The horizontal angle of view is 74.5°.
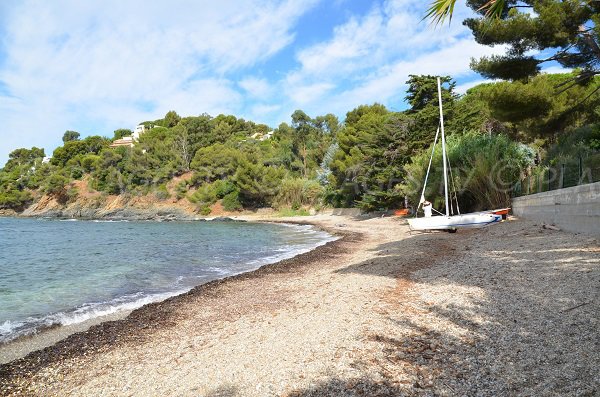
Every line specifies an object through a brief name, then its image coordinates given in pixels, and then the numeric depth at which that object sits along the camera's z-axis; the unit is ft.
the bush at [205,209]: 193.01
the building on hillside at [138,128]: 393.48
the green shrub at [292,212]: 162.48
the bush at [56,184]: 238.27
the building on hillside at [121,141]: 328.29
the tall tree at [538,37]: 37.73
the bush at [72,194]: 238.68
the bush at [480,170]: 59.36
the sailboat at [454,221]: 51.78
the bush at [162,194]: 218.79
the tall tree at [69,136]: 422.41
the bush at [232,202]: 189.32
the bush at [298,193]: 169.27
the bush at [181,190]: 216.54
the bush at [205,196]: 198.39
